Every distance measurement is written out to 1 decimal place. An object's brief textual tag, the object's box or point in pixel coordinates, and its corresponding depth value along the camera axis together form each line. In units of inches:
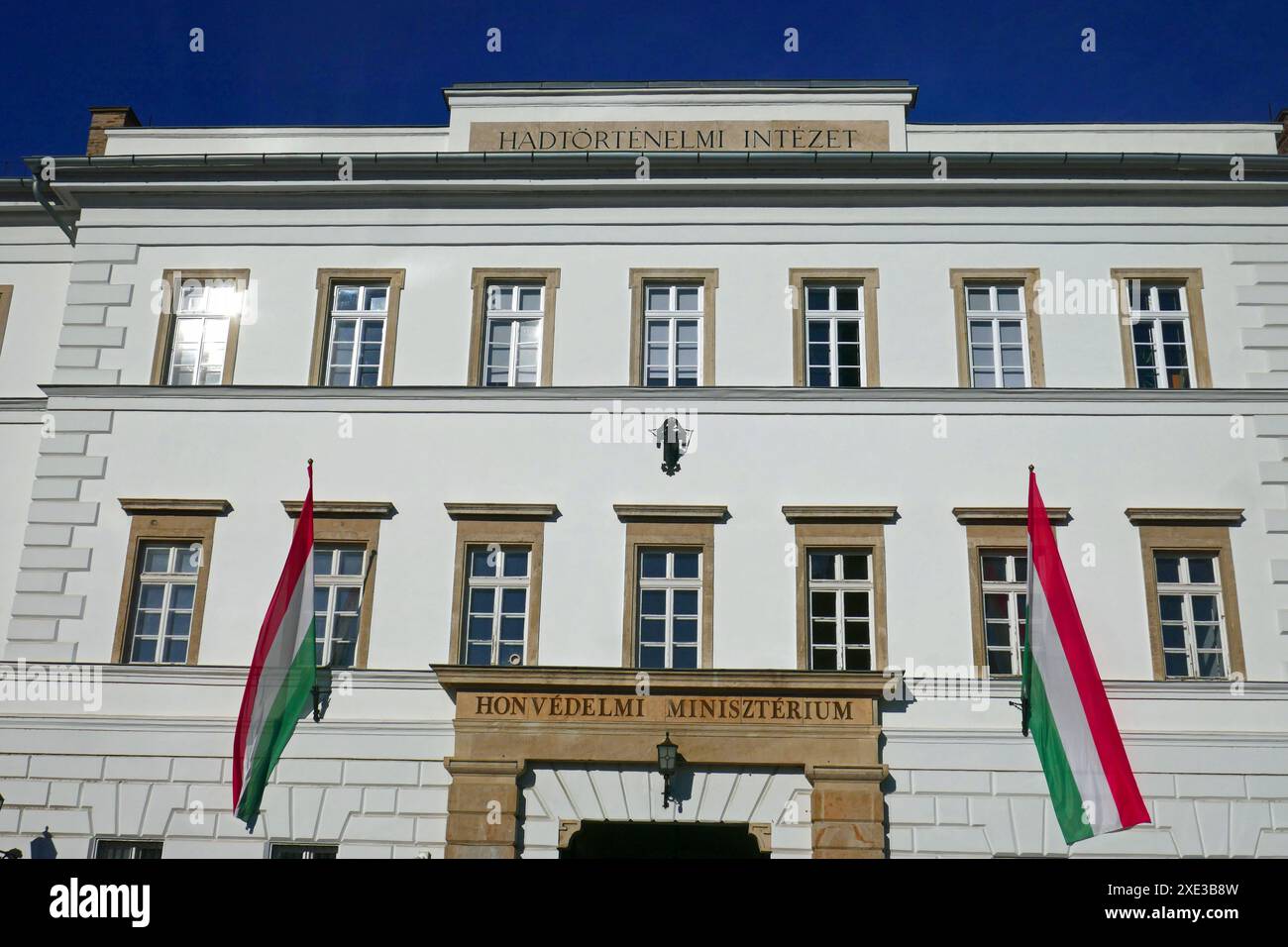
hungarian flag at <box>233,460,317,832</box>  573.9
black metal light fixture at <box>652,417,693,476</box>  640.4
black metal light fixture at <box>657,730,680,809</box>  582.9
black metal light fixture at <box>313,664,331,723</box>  614.5
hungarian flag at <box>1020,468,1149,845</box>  534.0
